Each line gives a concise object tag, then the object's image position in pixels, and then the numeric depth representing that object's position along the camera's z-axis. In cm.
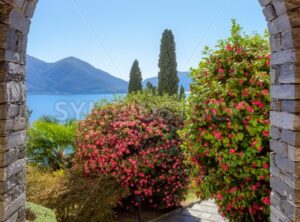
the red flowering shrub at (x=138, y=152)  659
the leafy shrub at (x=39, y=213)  423
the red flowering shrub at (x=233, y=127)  454
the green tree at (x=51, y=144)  871
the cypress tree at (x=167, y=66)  1582
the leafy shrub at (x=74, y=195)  569
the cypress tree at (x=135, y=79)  1700
